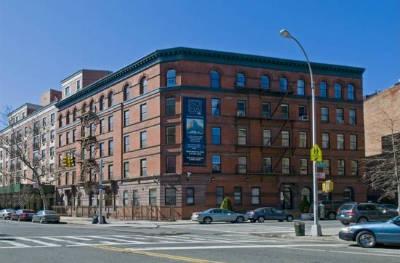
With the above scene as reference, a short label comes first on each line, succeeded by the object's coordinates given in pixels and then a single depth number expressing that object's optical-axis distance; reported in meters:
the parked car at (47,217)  54.97
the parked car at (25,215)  64.06
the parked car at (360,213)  38.81
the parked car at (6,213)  72.00
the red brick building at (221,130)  56.16
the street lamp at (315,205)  26.77
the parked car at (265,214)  50.34
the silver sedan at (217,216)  48.66
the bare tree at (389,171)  34.39
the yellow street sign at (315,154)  27.77
